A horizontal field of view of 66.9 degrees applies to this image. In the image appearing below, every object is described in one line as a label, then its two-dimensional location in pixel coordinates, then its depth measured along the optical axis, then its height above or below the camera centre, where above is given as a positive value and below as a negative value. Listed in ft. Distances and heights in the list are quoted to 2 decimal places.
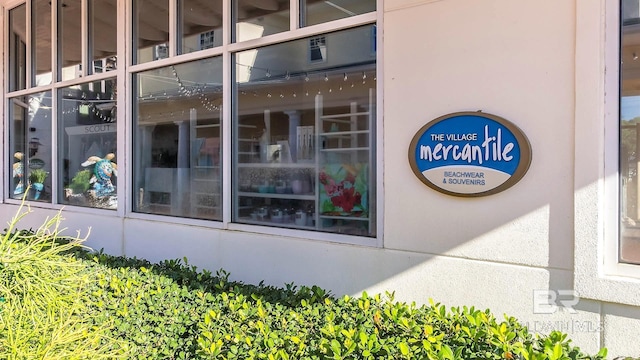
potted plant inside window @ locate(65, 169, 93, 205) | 19.24 -0.53
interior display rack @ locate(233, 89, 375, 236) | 11.87 +0.19
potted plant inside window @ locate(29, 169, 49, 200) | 21.47 -0.27
